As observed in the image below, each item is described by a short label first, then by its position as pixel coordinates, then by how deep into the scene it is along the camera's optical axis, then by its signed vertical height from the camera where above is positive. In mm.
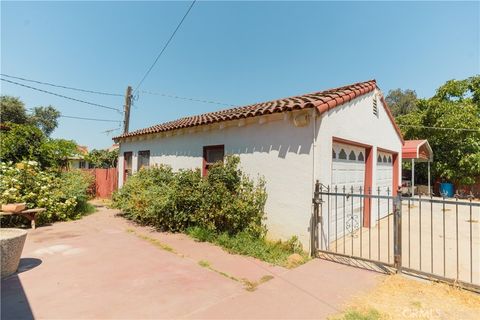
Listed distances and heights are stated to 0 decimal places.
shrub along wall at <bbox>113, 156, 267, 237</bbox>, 6305 -800
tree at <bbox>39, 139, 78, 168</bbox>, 9977 +564
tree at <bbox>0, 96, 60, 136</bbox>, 28953 +6303
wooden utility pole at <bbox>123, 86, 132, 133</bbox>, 15414 +3592
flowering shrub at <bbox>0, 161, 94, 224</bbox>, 7820 -742
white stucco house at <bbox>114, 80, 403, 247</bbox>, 5582 +685
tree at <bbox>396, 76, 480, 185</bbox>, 16875 +3106
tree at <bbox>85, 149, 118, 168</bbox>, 24670 +796
